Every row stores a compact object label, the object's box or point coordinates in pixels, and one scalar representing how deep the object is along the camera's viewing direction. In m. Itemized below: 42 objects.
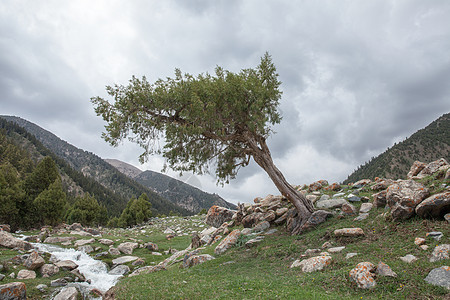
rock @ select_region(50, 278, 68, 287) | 13.24
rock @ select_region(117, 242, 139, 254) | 23.80
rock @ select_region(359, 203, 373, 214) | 14.96
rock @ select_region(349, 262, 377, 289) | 7.21
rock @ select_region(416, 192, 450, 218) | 10.25
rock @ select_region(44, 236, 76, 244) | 23.34
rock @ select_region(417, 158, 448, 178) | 17.80
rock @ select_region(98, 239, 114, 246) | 25.11
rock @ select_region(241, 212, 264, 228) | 20.31
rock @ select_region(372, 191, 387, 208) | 14.30
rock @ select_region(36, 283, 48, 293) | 12.06
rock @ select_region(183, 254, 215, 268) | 14.86
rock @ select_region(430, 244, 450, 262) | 7.65
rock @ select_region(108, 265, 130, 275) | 18.12
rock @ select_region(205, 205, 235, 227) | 27.21
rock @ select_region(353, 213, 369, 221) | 13.90
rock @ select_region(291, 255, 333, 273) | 9.49
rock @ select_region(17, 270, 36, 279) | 13.54
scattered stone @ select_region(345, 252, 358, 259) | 9.77
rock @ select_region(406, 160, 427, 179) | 19.88
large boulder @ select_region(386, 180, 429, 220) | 11.36
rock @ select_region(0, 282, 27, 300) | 10.09
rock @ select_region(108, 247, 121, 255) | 22.75
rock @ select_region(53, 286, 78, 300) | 11.51
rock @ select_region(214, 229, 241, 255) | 16.73
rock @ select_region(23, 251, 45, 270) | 14.79
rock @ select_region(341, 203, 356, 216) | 15.47
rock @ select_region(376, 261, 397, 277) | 7.35
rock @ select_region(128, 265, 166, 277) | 16.26
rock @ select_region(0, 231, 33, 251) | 18.45
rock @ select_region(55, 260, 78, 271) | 16.05
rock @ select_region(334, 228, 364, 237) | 11.84
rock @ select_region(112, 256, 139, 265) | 20.32
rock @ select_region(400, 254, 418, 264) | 8.13
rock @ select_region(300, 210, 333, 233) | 15.24
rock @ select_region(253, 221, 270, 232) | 18.75
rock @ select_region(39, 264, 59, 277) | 14.66
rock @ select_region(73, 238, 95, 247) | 23.21
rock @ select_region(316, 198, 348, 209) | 17.06
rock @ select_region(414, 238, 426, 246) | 9.04
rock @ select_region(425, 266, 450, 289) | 6.41
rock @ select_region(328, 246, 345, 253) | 10.93
